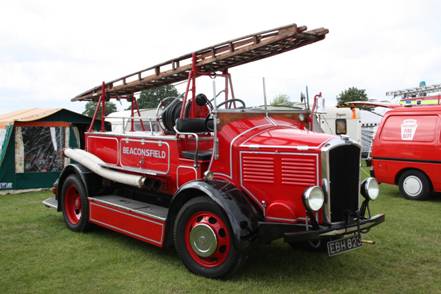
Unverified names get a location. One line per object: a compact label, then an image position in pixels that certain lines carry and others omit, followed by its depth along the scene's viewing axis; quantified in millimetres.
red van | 9016
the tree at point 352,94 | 51050
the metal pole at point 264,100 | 5376
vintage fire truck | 4352
